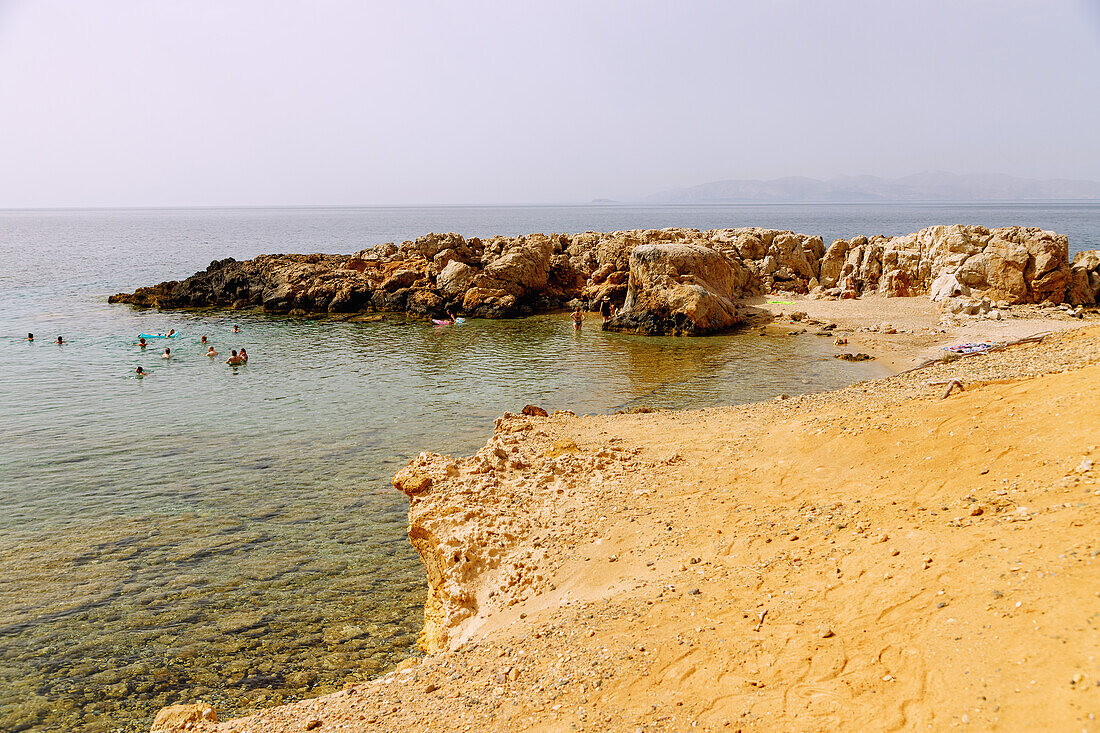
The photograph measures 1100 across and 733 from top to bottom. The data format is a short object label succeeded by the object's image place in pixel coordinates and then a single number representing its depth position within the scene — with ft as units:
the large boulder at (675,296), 116.26
